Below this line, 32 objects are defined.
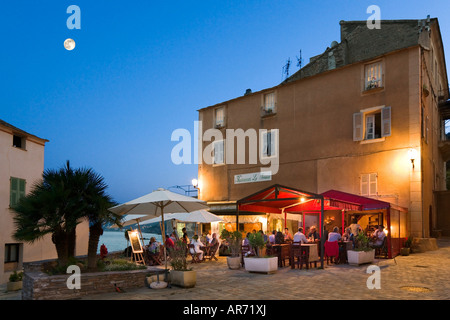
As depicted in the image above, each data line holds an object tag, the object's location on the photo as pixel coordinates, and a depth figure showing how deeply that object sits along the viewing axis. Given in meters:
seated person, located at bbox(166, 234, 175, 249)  14.65
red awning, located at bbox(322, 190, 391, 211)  14.83
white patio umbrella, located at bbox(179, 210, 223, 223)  17.45
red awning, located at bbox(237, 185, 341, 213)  13.11
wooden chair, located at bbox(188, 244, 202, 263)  15.94
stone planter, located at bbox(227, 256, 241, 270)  13.11
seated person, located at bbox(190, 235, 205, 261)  15.98
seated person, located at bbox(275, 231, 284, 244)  14.59
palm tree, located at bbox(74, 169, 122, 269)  9.98
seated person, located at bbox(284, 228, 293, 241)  15.73
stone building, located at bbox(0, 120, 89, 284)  16.80
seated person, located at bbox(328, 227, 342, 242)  14.23
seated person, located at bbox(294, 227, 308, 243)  13.79
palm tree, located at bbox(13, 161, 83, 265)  9.53
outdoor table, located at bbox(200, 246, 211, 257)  16.91
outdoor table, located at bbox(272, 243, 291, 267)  13.29
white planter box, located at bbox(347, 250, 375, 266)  13.10
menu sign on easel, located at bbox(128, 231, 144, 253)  15.70
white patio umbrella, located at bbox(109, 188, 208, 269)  10.53
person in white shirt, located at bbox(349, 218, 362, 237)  15.92
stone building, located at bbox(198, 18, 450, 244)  17.66
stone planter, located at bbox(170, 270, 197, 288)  9.33
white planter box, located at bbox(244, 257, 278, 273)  11.63
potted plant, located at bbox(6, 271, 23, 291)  12.85
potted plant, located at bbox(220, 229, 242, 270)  13.15
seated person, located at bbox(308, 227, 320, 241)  15.52
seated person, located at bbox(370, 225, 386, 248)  15.01
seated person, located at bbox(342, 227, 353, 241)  14.82
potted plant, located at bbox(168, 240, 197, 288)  9.34
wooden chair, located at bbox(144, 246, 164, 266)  15.14
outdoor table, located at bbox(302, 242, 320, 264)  12.60
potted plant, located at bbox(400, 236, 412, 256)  15.84
